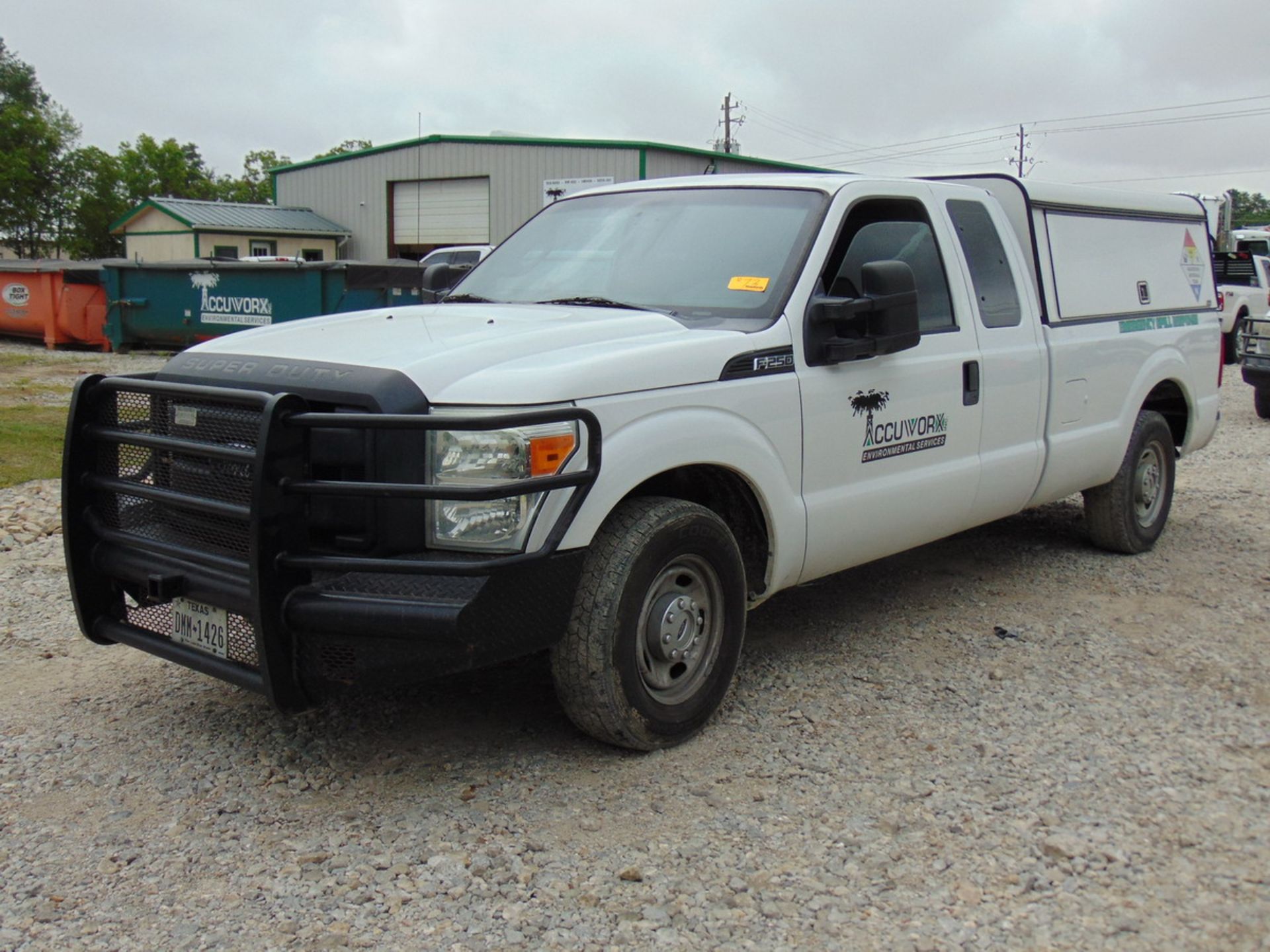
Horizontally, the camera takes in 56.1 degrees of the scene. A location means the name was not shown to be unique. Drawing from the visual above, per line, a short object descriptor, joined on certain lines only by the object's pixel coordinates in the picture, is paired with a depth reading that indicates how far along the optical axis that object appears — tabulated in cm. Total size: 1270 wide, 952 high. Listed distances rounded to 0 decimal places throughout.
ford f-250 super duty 344
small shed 3800
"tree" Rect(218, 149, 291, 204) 7819
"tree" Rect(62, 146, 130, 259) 6406
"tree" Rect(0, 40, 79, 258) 5881
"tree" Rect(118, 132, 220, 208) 6706
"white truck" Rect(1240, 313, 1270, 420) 1377
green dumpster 1725
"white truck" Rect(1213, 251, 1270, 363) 2069
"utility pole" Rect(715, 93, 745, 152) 5828
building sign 2947
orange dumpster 2058
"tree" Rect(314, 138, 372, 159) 8406
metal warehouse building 2953
